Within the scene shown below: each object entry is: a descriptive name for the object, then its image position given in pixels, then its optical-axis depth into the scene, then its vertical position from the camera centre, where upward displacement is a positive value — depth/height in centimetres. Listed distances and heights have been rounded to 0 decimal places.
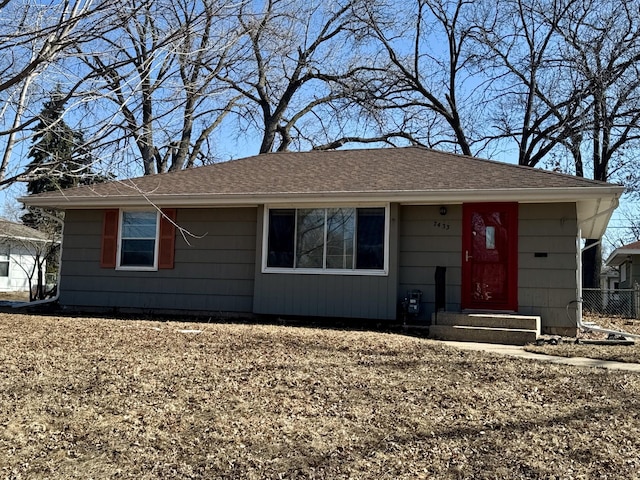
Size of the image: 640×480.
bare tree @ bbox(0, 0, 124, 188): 465 +195
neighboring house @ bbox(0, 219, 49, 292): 2088 +61
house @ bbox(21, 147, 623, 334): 909 +70
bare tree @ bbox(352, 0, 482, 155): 2208 +796
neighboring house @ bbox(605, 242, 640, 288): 2055 +120
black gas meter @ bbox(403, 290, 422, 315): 929 -30
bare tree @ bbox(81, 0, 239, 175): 534 +229
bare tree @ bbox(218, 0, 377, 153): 2203 +736
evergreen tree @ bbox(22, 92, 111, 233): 523 +114
